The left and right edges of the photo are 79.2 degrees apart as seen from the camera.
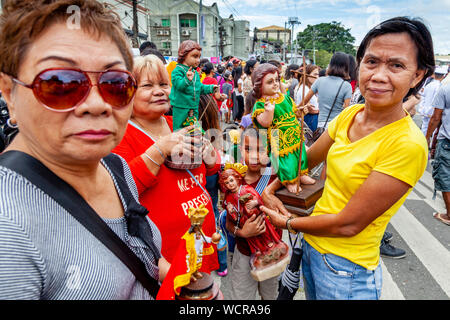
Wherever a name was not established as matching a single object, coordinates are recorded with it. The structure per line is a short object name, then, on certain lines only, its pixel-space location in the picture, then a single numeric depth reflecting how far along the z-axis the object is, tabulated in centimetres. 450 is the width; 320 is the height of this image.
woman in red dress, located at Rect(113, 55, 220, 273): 158
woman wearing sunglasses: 68
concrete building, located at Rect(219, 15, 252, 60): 5659
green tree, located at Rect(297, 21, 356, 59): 5172
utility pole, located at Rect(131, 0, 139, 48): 1735
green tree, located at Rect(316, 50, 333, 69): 4203
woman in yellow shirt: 128
